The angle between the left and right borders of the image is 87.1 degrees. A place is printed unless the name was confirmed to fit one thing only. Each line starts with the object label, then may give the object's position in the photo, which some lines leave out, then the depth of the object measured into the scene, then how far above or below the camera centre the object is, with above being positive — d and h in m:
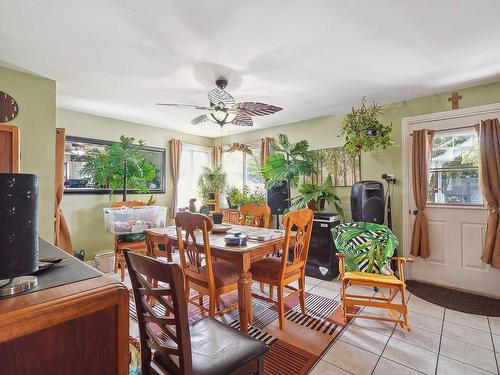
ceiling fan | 2.60 +0.86
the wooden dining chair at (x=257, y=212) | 3.22 -0.27
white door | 3.12 -0.21
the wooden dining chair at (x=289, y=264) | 2.29 -0.69
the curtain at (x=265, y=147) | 5.04 +0.84
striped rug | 1.92 -1.23
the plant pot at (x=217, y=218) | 3.46 -0.35
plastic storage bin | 3.68 -0.39
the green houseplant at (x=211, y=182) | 5.49 +0.20
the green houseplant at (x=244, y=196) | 4.67 -0.09
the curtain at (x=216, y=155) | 5.96 +0.84
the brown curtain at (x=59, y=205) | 3.45 -0.16
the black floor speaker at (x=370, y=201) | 3.37 -0.14
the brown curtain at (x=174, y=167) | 5.21 +0.50
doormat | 2.70 -1.23
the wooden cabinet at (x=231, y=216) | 5.00 -0.47
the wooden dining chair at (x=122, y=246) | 3.60 -0.75
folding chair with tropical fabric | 2.36 -0.74
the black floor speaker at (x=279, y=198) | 4.48 -0.12
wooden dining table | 2.07 -0.51
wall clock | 2.62 +0.87
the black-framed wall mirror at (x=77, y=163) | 3.96 +0.45
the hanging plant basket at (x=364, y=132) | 3.30 +0.74
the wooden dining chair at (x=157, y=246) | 2.64 -0.56
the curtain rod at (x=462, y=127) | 3.17 +0.76
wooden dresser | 0.64 -0.36
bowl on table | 2.80 -0.40
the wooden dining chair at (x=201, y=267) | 2.08 -0.67
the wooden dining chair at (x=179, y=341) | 1.06 -0.75
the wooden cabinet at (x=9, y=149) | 1.75 +0.31
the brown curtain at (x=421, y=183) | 3.38 +0.09
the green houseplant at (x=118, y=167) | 3.94 +0.39
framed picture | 4.03 +0.37
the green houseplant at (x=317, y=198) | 3.87 -0.11
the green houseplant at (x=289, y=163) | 4.08 +0.43
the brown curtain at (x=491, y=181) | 2.91 +0.09
